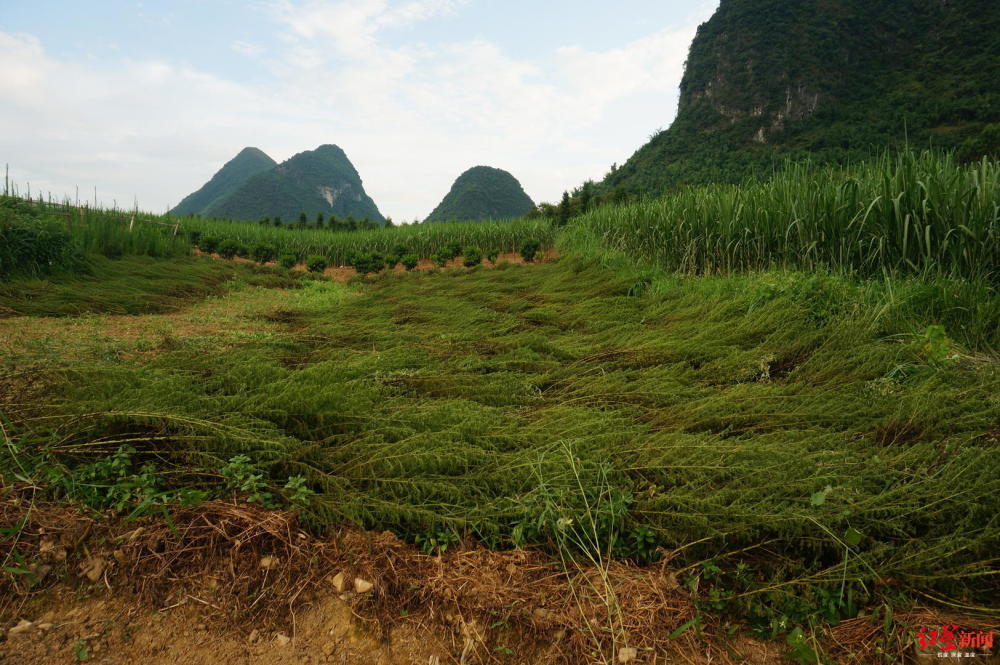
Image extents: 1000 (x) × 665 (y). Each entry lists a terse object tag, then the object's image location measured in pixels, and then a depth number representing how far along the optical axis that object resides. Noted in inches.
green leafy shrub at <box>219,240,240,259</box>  520.7
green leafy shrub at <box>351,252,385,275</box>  509.4
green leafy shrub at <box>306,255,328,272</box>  508.1
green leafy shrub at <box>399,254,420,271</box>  515.8
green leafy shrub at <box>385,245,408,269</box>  539.4
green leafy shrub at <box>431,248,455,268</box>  515.8
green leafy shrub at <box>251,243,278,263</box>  530.3
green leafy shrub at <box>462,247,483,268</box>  484.4
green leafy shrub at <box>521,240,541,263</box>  488.7
